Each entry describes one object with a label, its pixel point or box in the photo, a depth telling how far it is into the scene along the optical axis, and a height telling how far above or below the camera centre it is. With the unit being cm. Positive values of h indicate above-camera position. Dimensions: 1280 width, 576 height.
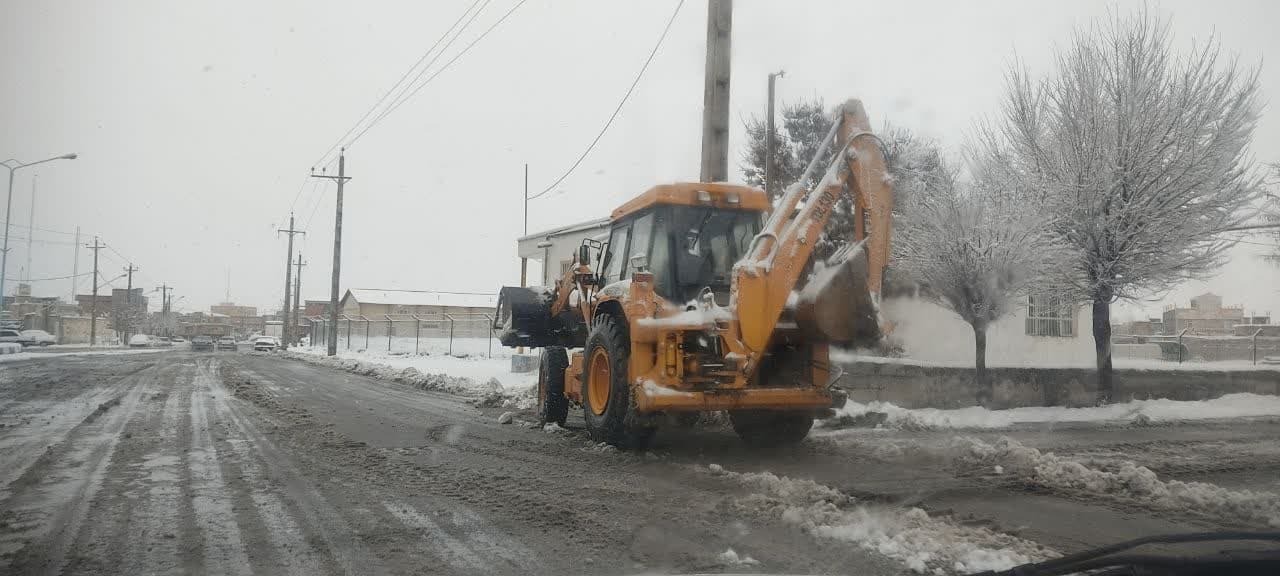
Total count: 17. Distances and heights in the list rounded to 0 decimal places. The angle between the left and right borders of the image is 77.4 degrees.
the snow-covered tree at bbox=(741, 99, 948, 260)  2039 +539
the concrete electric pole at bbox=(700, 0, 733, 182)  1173 +353
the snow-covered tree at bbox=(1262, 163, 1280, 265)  1391 +232
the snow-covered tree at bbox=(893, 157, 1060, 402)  1401 +165
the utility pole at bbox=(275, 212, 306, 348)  5662 +329
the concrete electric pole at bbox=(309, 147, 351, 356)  3481 +264
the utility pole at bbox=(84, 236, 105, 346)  5381 -1
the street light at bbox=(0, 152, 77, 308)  2455 +229
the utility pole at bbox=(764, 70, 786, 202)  1665 +377
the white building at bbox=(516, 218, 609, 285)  2348 +270
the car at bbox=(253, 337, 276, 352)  5016 -128
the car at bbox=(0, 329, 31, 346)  3788 -87
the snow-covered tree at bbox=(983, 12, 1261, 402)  1305 +295
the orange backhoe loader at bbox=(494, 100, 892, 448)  685 +28
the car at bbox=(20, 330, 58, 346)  4554 -111
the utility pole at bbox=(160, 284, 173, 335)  9481 +192
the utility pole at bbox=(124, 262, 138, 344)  6998 +151
